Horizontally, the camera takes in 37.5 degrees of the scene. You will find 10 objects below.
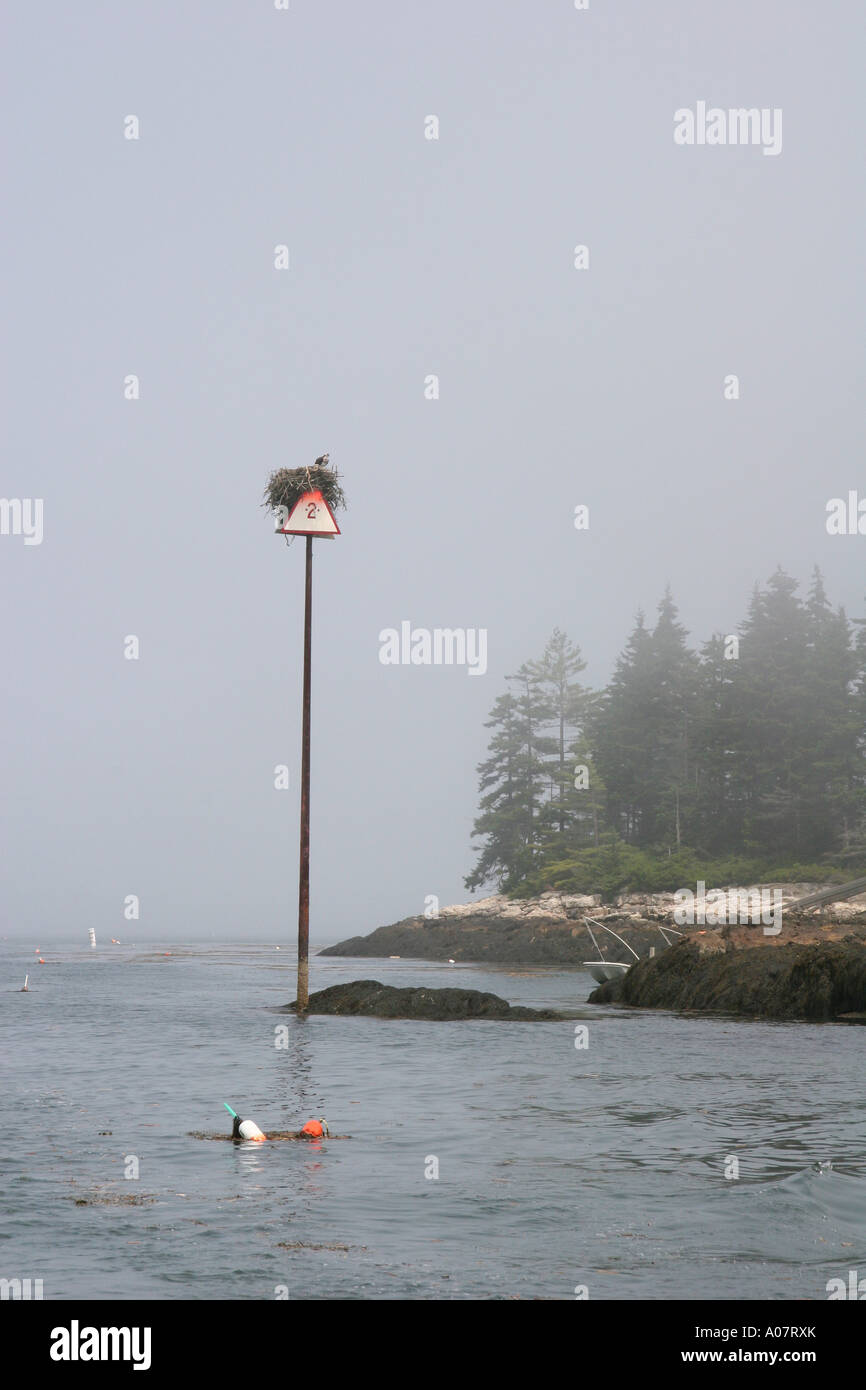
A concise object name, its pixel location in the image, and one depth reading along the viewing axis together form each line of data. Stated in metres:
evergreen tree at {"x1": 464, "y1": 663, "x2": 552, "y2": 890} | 108.44
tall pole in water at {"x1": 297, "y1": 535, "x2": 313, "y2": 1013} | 35.53
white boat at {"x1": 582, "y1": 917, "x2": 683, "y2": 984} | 46.53
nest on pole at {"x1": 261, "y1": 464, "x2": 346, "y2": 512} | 36.78
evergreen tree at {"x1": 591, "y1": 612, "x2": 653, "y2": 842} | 106.50
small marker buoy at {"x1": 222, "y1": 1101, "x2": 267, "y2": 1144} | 16.47
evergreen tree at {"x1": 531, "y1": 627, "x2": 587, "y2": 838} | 106.88
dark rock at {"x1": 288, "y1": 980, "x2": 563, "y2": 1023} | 35.72
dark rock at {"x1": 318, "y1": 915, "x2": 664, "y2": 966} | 78.44
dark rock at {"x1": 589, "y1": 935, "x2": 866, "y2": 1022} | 36.97
